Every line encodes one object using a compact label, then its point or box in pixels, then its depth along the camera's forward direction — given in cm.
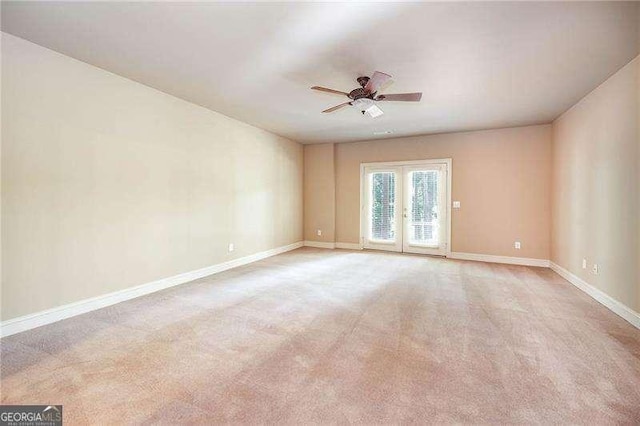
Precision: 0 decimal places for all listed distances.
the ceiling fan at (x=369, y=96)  309
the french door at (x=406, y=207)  636
